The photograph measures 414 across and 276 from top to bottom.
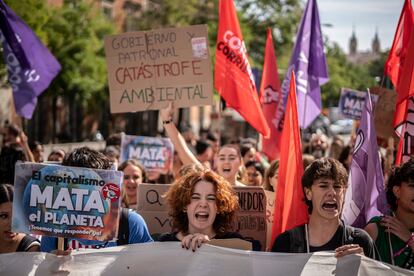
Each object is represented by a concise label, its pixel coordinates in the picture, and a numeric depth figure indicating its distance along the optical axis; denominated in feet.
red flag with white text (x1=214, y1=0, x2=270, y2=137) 27.25
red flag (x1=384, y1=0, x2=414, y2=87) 25.75
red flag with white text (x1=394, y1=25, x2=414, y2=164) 19.77
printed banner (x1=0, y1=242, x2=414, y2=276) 13.38
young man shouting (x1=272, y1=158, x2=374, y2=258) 13.89
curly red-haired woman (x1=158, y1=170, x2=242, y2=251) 14.43
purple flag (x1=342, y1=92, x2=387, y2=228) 16.62
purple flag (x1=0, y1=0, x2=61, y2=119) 30.96
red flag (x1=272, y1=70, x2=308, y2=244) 15.74
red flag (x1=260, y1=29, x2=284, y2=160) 32.99
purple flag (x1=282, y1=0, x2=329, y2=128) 30.81
